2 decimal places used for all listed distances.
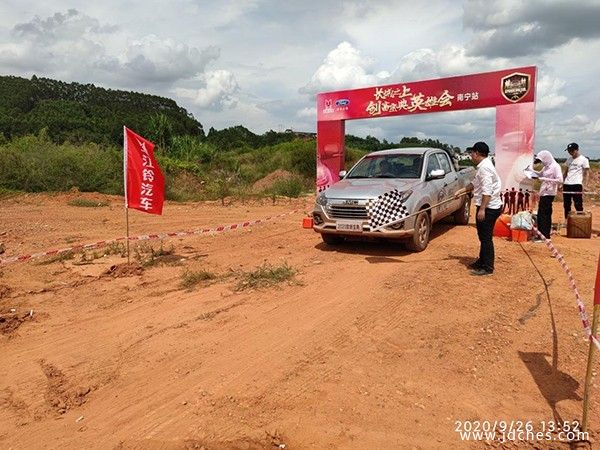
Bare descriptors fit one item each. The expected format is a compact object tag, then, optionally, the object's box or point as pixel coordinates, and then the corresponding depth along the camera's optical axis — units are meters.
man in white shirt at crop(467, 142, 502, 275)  6.53
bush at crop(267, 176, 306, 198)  20.16
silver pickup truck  7.68
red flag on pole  7.60
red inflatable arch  10.89
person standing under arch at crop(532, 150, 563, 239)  8.69
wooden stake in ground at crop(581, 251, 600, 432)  2.95
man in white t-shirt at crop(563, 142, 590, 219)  9.38
